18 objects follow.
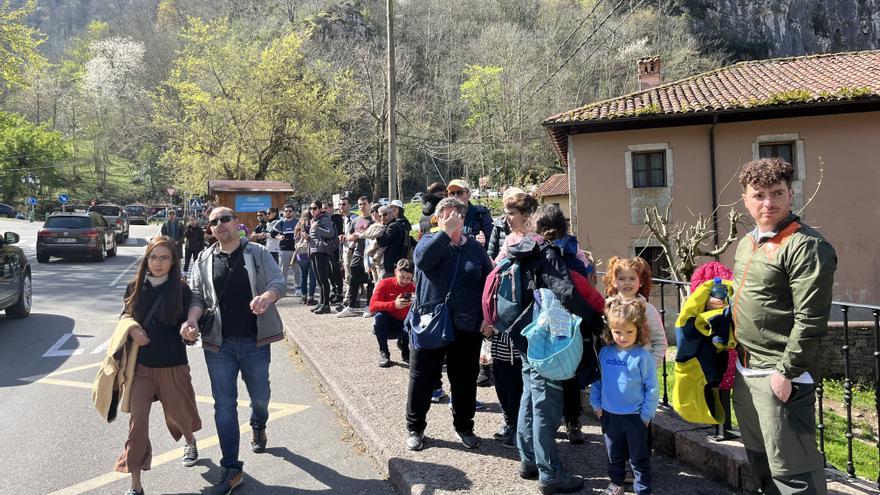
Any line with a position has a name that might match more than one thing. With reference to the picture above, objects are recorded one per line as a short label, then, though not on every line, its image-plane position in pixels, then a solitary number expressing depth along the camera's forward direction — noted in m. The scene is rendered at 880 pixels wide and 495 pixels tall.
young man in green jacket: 2.54
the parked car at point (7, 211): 48.06
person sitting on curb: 6.49
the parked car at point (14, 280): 9.48
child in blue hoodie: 3.43
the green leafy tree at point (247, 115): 29.20
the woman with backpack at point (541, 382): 3.52
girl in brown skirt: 3.89
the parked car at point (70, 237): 20.05
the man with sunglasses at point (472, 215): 5.76
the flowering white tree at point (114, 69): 61.41
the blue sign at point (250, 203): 22.23
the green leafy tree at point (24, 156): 51.06
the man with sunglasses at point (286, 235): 12.75
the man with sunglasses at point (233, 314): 4.03
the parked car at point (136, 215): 44.75
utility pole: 14.93
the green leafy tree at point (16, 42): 23.14
